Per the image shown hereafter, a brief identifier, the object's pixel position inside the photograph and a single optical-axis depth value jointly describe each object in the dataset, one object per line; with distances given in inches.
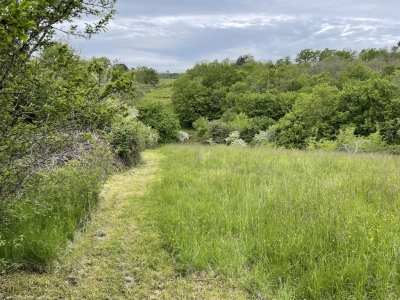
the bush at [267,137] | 1488.7
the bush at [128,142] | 381.7
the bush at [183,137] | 1628.9
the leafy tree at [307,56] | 3100.4
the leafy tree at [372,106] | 1190.3
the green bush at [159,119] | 1445.6
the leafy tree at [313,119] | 1338.6
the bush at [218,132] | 1619.1
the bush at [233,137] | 1492.7
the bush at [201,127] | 1807.3
